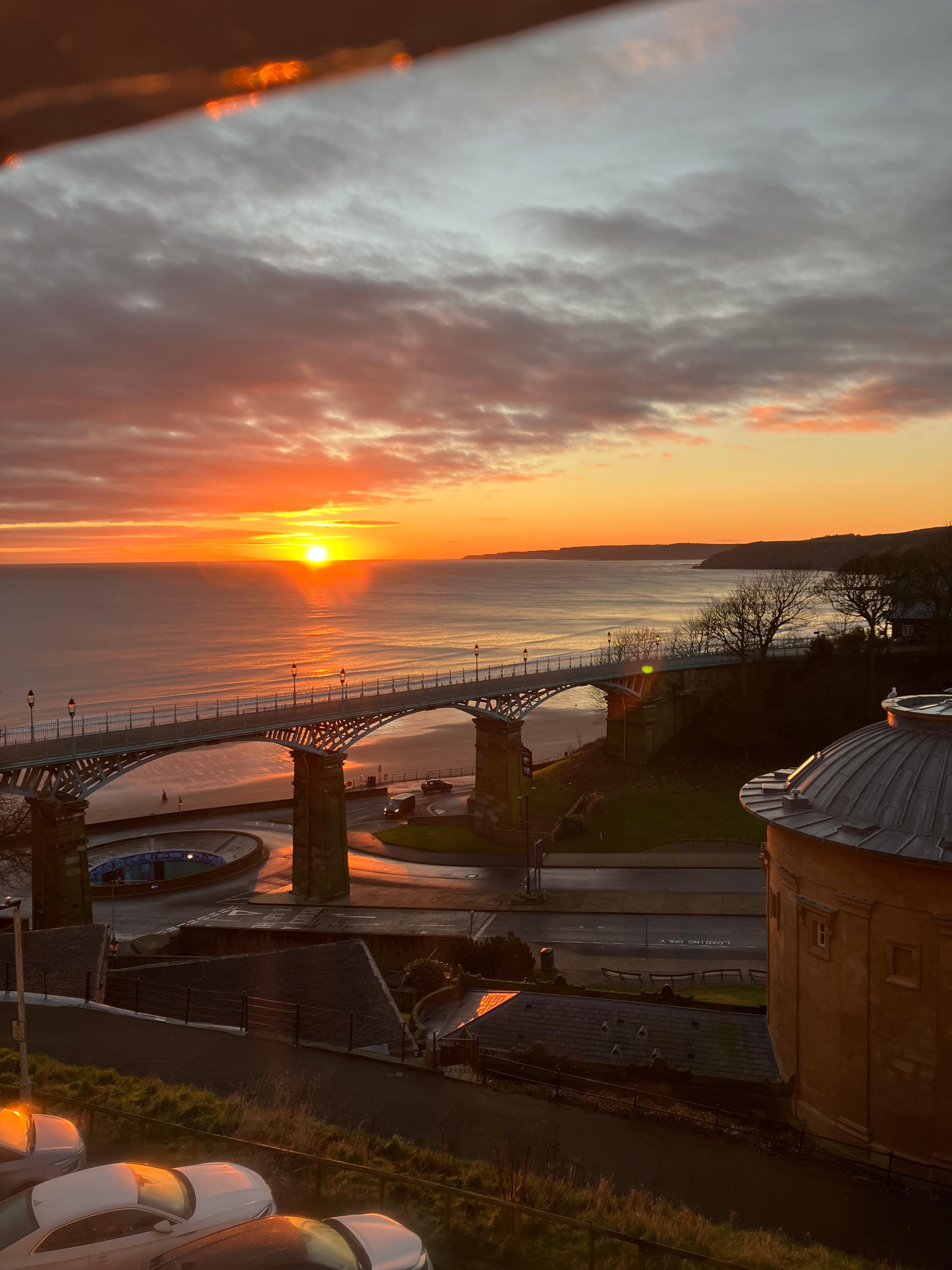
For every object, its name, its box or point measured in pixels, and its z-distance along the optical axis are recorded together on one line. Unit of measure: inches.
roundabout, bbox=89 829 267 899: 1879.9
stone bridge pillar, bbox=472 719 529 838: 2079.2
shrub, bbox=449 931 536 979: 1190.3
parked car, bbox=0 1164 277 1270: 368.2
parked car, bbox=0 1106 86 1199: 440.1
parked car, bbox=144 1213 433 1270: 348.8
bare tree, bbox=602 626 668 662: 2674.7
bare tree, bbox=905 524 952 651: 2544.3
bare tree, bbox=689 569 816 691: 2600.9
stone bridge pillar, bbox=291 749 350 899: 1755.7
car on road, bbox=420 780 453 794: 2674.7
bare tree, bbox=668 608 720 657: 2783.0
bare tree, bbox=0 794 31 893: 2018.9
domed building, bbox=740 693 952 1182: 682.2
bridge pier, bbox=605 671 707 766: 2352.4
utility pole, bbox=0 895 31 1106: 548.4
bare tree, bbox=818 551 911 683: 2605.8
